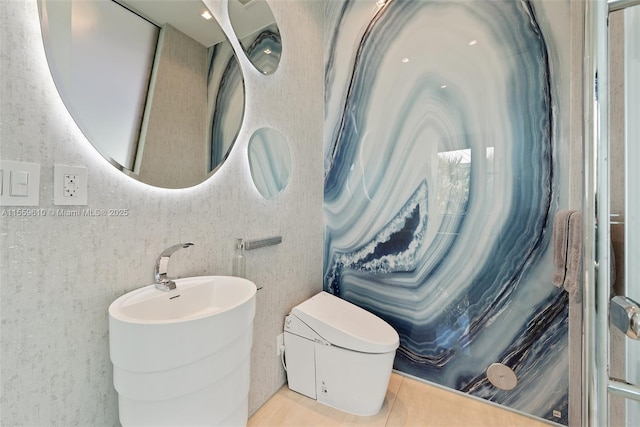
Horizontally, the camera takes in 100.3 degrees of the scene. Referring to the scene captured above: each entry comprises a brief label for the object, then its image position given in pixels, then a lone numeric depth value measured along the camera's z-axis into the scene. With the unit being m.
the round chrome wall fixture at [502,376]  1.55
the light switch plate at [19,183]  0.67
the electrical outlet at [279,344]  1.64
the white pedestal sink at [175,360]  0.75
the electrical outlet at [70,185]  0.76
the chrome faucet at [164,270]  0.97
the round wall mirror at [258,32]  1.35
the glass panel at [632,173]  0.62
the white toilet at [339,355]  1.42
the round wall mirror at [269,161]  1.45
